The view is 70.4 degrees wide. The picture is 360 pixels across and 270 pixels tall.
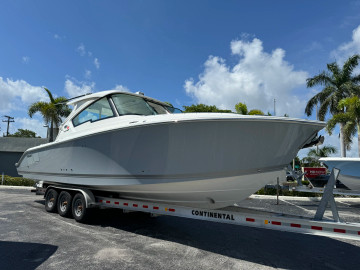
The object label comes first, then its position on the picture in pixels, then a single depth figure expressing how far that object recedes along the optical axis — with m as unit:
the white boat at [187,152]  3.56
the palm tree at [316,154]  24.30
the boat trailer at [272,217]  3.11
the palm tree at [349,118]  13.32
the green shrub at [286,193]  10.63
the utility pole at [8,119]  44.52
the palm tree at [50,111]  19.73
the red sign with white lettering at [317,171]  11.78
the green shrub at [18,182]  15.29
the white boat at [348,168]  6.92
